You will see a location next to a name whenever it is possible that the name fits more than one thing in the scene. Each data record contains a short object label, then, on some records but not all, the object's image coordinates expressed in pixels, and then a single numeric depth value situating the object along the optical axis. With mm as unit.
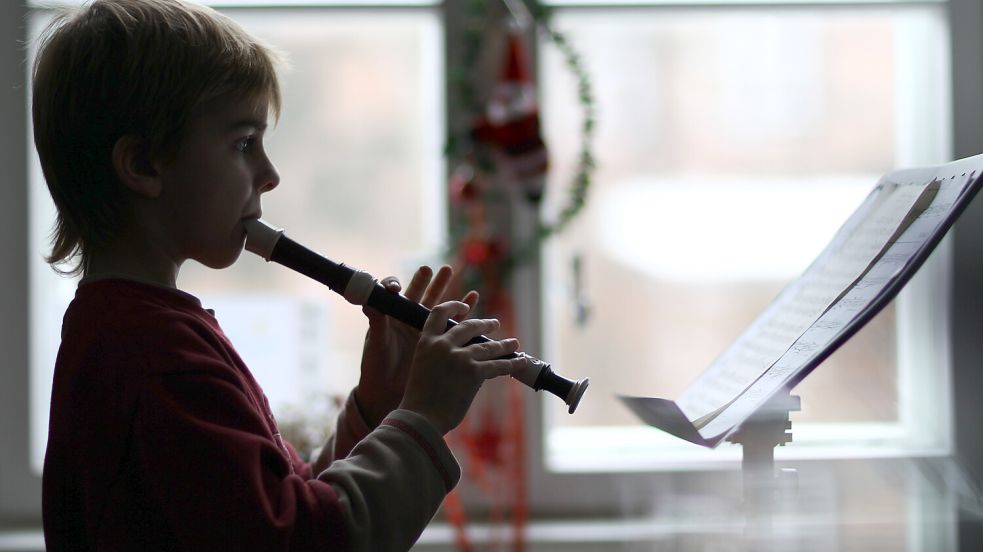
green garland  4184
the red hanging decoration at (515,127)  3987
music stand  3107
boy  3108
